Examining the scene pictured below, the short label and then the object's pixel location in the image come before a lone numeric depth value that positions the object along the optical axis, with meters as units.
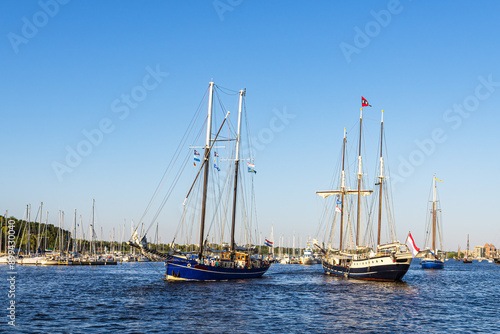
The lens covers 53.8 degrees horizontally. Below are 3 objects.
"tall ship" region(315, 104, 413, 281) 81.25
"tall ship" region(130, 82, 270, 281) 70.50
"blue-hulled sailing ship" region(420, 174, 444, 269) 164.75
